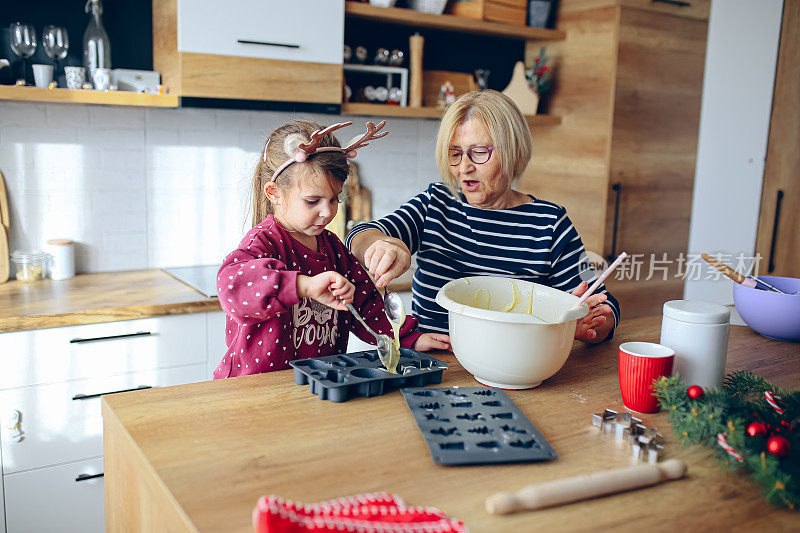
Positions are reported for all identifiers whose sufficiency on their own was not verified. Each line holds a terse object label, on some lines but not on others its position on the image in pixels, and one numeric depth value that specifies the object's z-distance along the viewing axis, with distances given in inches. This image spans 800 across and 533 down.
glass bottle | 95.2
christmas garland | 36.0
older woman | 68.4
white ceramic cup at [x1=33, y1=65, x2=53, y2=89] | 92.7
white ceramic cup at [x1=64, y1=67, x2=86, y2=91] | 93.0
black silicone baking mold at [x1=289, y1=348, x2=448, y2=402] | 47.6
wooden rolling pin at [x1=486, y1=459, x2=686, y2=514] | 33.9
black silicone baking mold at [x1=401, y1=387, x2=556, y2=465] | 39.1
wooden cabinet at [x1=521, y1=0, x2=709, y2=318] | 120.0
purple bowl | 67.3
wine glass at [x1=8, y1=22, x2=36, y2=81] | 89.7
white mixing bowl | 48.0
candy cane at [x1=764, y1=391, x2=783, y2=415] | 43.0
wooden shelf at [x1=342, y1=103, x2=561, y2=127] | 108.6
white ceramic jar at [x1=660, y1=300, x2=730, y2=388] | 49.7
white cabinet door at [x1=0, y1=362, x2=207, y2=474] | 82.7
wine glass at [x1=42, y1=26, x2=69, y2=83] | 91.6
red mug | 47.3
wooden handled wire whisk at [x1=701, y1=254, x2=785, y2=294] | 54.4
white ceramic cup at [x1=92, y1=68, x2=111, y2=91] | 94.6
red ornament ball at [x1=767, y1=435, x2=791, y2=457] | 37.0
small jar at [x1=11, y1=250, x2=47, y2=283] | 98.6
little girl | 51.8
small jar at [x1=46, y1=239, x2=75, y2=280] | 101.0
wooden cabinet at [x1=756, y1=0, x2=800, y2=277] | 135.1
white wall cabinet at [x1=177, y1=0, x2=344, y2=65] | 92.4
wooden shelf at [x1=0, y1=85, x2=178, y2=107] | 86.0
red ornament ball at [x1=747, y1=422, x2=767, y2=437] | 38.8
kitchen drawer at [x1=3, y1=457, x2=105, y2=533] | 83.9
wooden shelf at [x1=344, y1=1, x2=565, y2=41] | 107.3
